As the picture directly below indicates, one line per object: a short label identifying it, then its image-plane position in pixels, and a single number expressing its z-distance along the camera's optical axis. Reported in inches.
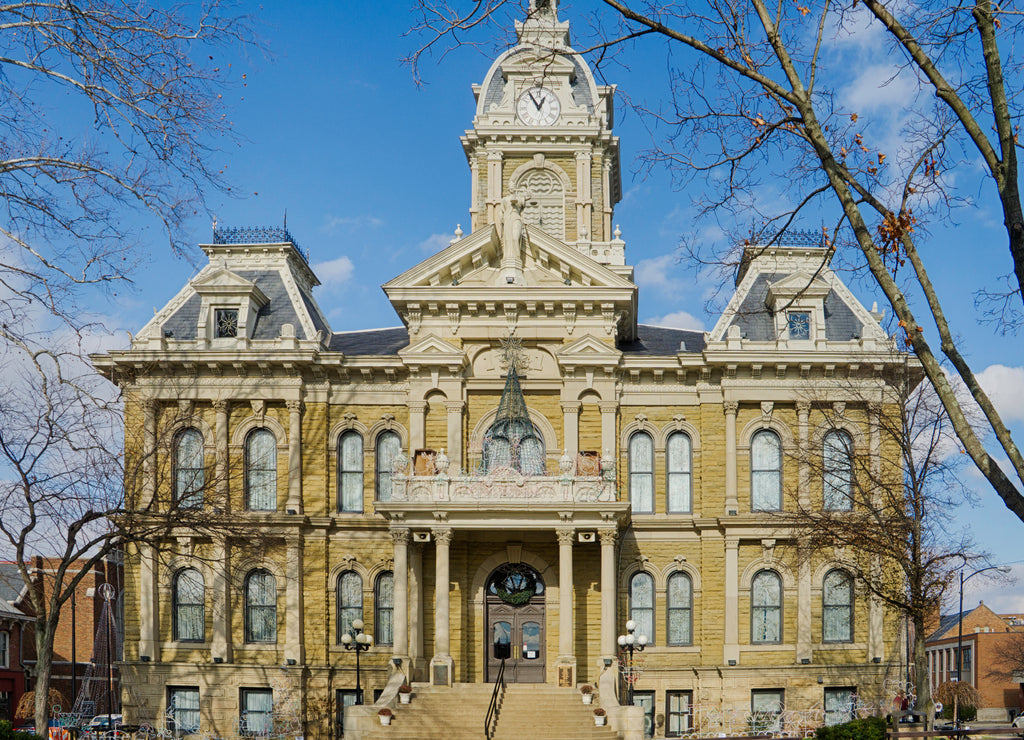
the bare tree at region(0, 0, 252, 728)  550.3
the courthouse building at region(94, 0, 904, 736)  1259.8
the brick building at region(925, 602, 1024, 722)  2817.4
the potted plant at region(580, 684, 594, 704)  1099.9
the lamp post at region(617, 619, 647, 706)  1137.7
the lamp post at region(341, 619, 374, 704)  1131.9
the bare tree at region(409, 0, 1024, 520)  366.3
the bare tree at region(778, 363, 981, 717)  1101.7
